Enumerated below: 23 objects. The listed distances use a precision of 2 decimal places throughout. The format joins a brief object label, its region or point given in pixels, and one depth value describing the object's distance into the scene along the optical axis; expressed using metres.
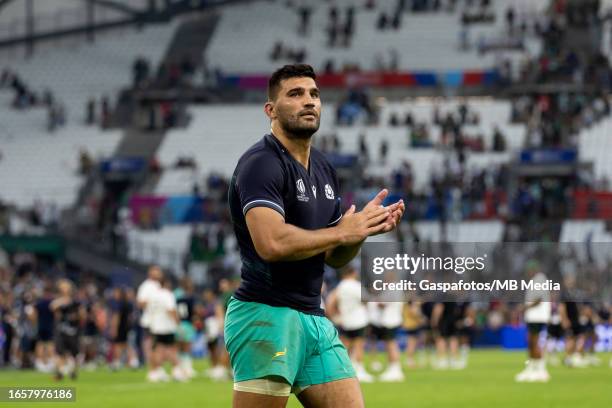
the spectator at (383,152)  56.47
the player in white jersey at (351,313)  27.09
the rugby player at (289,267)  7.47
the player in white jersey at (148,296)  27.80
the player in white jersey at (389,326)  26.74
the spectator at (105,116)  63.09
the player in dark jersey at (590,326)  32.25
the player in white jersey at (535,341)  25.11
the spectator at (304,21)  72.12
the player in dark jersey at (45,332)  31.48
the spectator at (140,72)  66.29
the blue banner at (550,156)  54.91
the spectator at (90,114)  63.66
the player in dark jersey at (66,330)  28.34
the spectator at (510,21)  68.81
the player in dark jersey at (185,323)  28.59
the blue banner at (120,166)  57.41
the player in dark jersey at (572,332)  29.67
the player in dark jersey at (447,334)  32.47
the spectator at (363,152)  55.91
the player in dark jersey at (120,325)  33.03
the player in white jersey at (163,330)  27.61
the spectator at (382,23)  72.06
